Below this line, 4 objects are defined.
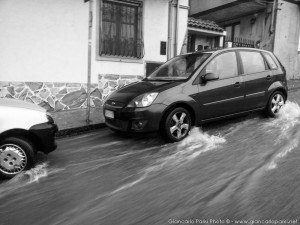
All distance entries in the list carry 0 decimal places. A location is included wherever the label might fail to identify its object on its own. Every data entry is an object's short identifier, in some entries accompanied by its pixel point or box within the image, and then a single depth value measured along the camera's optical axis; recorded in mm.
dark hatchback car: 5430
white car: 4102
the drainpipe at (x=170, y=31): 10484
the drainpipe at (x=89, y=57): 6859
